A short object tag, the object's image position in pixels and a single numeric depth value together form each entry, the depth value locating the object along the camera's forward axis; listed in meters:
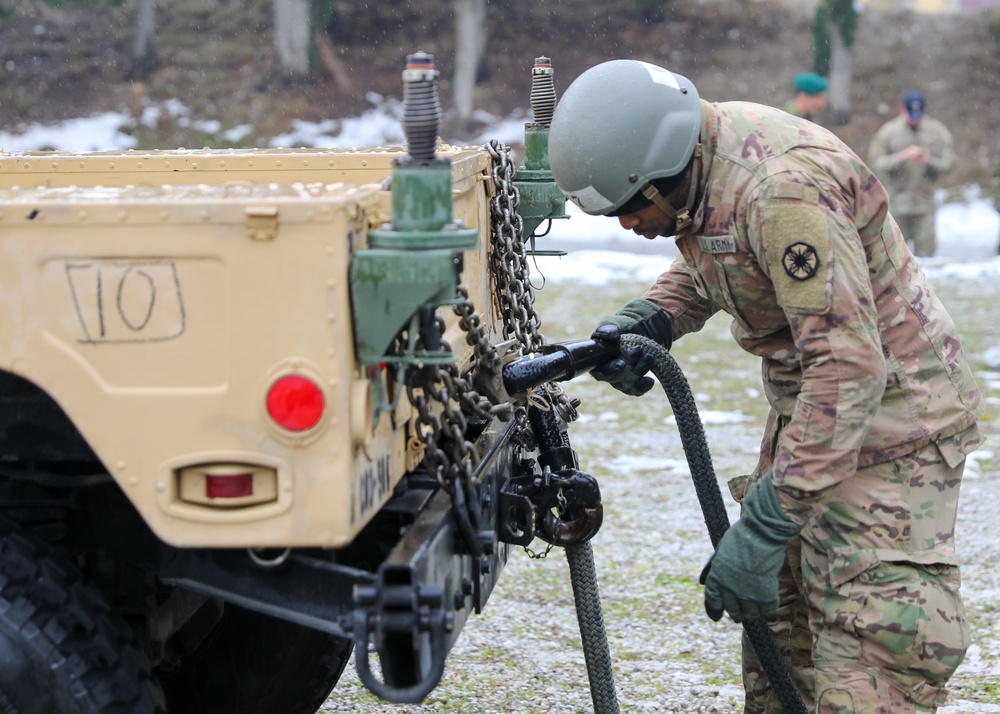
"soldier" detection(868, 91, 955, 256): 14.87
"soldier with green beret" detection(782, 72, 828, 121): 12.27
